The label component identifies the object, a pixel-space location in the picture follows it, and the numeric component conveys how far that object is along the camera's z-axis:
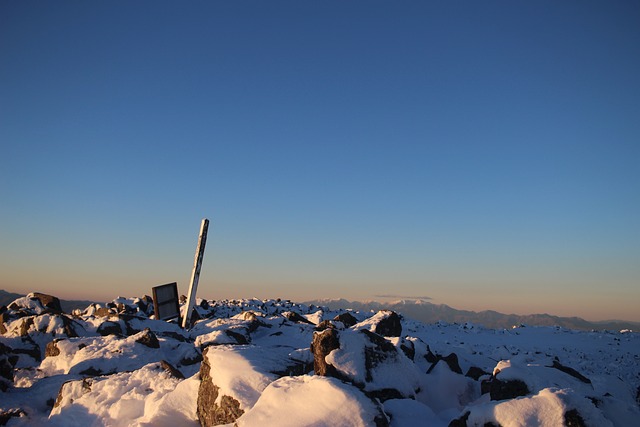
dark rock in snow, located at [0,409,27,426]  5.68
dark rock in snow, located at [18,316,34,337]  11.41
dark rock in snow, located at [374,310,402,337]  10.62
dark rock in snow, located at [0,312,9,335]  12.82
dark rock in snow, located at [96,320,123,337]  11.70
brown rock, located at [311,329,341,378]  4.68
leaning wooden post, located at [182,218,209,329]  14.42
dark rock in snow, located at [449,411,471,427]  3.87
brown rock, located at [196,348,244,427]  4.22
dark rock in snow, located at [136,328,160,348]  8.89
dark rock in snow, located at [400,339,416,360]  7.49
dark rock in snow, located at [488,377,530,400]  4.30
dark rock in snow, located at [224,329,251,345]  9.24
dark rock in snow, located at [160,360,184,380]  6.23
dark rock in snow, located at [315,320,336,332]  8.80
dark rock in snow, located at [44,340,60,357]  8.98
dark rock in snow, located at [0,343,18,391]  7.46
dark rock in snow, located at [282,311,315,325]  14.84
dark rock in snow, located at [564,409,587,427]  3.50
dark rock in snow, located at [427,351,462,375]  6.65
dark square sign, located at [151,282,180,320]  14.53
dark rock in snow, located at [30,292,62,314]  17.68
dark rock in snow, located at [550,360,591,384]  5.64
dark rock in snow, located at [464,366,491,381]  6.92
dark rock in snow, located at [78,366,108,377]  7.87
